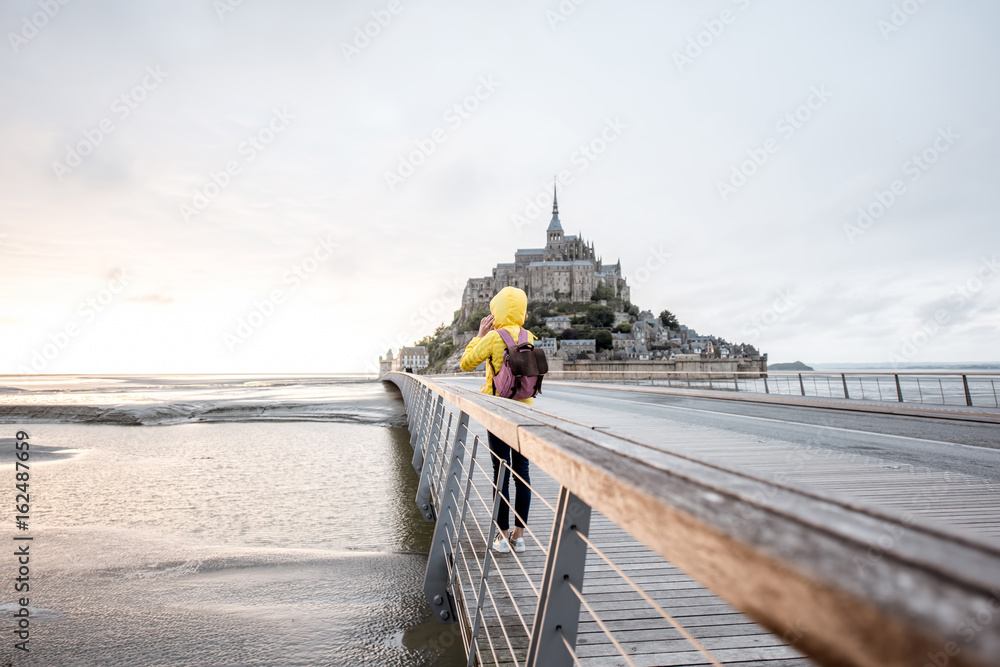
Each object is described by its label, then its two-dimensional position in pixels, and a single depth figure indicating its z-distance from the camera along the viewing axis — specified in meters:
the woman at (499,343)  3.89
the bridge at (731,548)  0.52
